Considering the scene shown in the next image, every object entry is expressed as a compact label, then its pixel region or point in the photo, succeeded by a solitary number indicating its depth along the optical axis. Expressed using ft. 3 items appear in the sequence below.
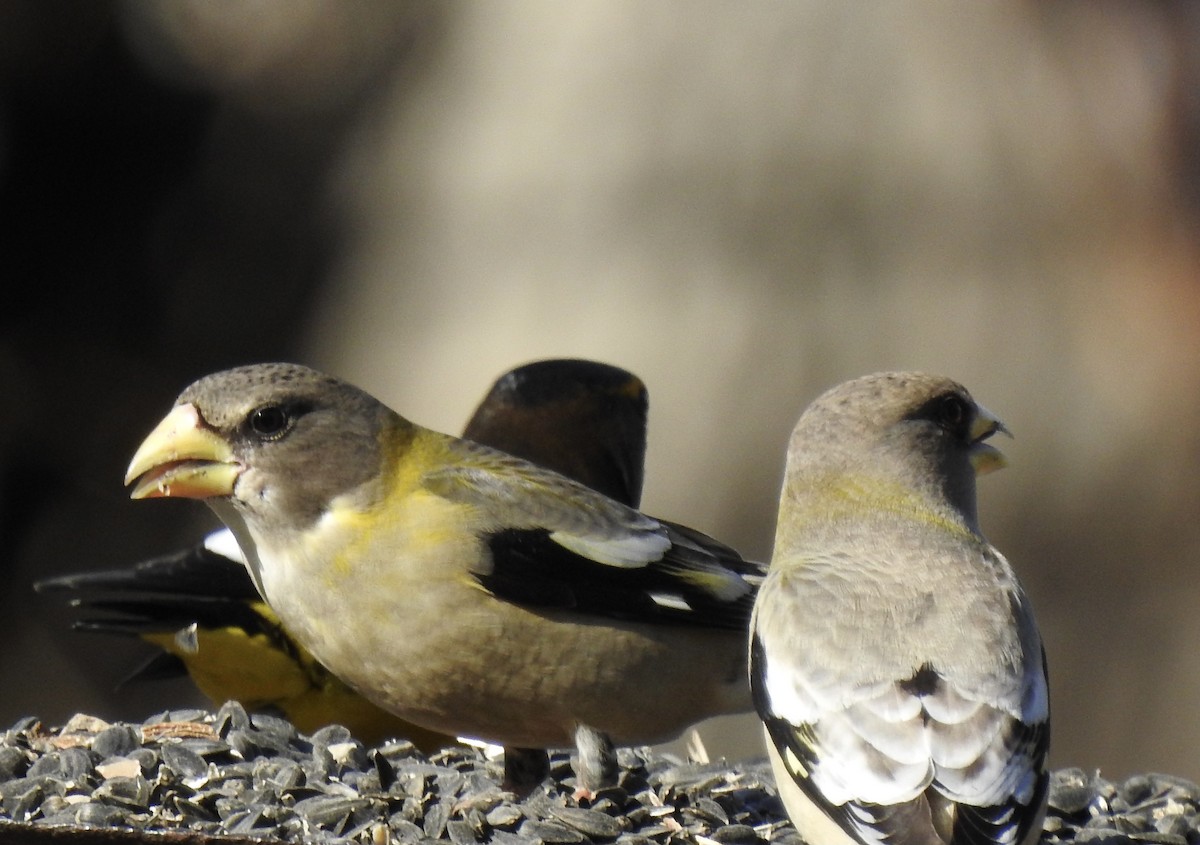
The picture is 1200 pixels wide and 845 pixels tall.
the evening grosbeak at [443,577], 19.20
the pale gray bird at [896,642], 14.87
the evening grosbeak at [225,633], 26.66
